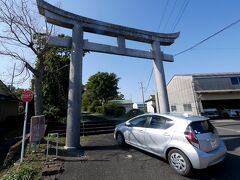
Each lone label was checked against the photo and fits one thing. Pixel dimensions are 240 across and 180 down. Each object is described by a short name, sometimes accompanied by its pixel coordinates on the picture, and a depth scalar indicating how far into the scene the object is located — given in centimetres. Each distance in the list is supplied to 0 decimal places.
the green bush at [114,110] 2232
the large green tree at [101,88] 3650
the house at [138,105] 5908
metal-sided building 2202
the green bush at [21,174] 412
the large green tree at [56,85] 1634
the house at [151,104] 3859
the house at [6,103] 1561
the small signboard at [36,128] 578
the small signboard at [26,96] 568
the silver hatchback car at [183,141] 419
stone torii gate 690
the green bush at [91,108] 3626
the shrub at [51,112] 1234
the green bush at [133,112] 1810
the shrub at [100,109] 2655
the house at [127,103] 4994
